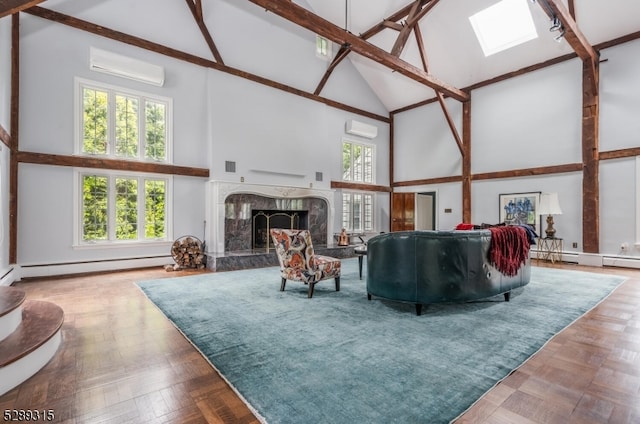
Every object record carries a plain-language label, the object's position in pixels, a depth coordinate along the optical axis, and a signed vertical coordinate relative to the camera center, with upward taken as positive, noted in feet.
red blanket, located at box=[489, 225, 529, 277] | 11.52 -1.40
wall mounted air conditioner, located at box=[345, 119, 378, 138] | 30.86 +8.22
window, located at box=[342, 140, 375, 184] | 31.58 +5.09
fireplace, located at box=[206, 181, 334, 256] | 21.68 -0.08
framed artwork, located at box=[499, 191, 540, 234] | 24.41 +0.28
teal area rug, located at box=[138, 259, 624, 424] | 5.61 -3.41
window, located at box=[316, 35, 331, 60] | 28.04 +14.64
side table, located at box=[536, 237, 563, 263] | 23.04 -2.78
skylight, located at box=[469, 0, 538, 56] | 22.17 +13.87
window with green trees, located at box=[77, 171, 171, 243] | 18.58 +0.22
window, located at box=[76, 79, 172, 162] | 18.40 +5.41
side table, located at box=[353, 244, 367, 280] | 15.56 -1.92
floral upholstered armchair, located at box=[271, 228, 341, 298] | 12.80 -1.96
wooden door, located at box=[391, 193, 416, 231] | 33.01 -0.07
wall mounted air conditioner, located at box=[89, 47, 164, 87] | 18.16 +8.63
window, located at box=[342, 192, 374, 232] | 31.78 -0.08
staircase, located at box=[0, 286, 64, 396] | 6.14 -2.93
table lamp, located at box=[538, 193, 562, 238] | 20.34 +0.43
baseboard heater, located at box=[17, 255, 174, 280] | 16.62 -3.19
